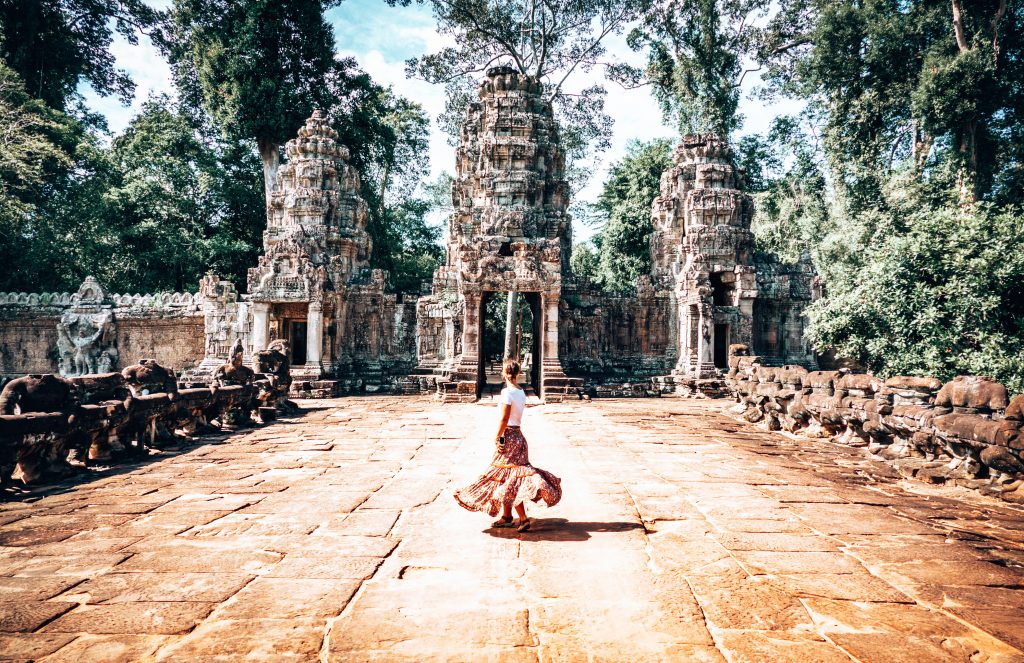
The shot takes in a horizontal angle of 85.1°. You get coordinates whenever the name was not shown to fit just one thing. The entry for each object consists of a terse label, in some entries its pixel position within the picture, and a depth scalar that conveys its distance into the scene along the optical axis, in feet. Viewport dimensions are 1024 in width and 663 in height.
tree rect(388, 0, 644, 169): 93.97
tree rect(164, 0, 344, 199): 76.89
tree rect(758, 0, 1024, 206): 55.06
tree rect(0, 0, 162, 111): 82.17
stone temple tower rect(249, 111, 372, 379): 56.54
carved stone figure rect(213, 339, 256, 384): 35.99
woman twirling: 14.16
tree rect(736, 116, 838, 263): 82.28
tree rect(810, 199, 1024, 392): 36.99
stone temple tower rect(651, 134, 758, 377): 58.90
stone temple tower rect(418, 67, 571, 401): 51.01
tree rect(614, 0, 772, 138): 86.69
